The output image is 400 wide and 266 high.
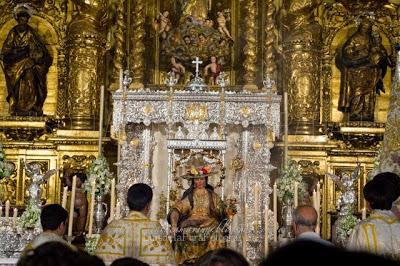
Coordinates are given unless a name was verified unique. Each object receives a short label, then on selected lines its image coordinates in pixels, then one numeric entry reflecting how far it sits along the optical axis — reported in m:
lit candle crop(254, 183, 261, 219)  7.64
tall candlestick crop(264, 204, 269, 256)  7.38
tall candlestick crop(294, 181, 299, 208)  7.98
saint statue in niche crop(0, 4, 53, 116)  15.20
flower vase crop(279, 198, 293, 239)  9.85
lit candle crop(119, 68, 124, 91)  12.95
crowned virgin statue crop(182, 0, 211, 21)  14.55
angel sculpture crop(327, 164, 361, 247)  10.05
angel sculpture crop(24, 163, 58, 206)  9.78
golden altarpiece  14.78
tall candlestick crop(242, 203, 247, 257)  7.72
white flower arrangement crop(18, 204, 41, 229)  9.46
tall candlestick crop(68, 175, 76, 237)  8.18
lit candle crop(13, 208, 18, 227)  8.82
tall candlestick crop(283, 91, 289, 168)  12.05
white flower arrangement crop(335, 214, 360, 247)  10.05
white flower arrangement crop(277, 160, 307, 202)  11.70
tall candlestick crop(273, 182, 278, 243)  7.89
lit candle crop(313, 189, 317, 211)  8.32
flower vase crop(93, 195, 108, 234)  10.46
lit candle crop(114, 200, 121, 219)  10.61
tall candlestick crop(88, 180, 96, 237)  8.81
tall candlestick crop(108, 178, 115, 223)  8.59
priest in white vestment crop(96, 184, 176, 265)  6.86
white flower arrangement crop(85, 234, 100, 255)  9.20
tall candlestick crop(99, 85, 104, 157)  12.09
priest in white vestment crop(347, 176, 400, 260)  5.79
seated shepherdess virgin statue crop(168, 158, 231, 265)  10.80
